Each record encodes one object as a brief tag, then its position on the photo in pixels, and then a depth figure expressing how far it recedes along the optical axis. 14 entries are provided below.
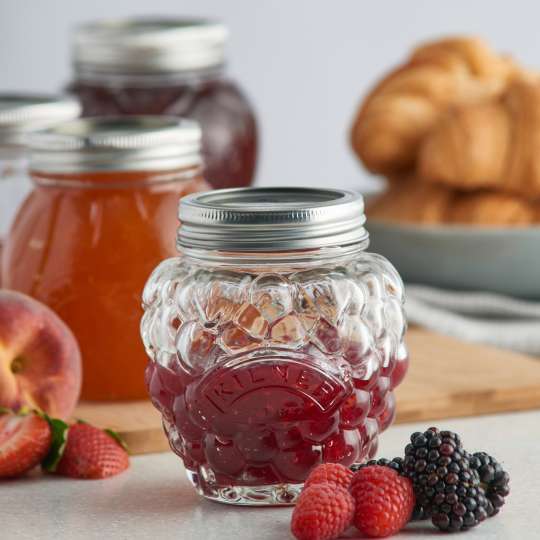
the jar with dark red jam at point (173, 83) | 1.13
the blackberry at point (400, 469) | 0.76
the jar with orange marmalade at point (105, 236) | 0.92
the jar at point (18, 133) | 1.02
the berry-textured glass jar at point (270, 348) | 0.77
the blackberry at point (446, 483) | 0.75
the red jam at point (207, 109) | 1.13
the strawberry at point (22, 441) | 0.82
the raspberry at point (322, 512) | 0.74
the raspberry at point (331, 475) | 0.75
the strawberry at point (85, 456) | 0.83
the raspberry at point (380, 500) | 0.75
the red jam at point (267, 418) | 0.77
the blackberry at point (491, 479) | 0.76
